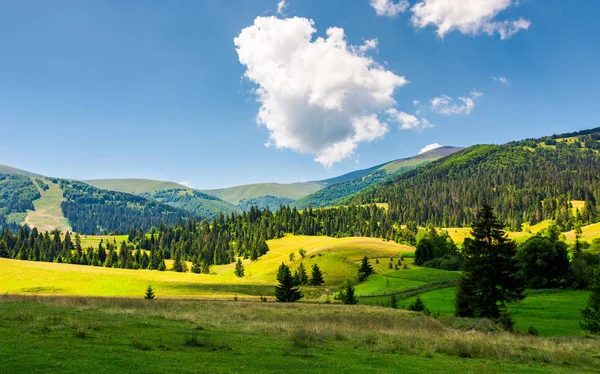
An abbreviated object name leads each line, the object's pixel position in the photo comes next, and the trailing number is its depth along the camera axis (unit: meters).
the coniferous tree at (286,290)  69.35
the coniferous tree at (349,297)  66.25
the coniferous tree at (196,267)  169.00
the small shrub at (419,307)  58.11
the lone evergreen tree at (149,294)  57.98
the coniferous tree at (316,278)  115.75
